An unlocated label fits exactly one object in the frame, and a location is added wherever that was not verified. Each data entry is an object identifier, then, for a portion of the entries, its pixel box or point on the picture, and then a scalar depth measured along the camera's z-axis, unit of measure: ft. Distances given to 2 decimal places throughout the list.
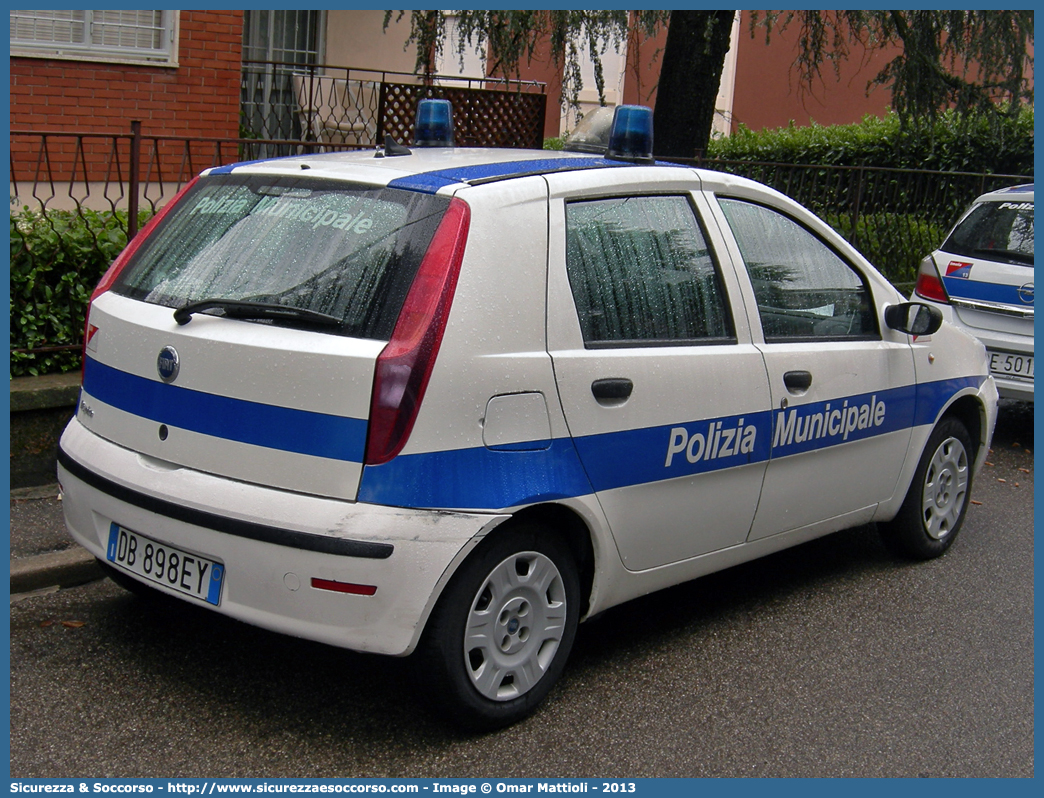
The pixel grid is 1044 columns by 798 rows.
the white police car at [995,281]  25.46
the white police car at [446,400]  10.58
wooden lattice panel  38.63
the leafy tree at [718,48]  30.01
